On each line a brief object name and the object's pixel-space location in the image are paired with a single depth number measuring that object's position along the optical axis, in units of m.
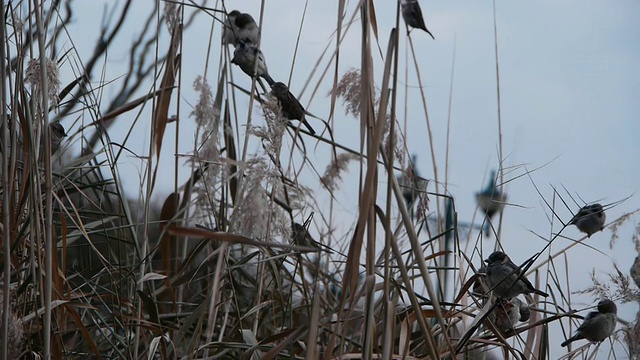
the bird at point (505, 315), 5.58
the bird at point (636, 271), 5.58
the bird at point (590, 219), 5.52
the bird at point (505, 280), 5.41
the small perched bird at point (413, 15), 5.16
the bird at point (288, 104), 5.56
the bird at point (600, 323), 5.45
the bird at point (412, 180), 5.77
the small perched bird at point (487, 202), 6.01
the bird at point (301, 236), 5.62
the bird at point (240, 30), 5.83
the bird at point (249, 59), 5.76
